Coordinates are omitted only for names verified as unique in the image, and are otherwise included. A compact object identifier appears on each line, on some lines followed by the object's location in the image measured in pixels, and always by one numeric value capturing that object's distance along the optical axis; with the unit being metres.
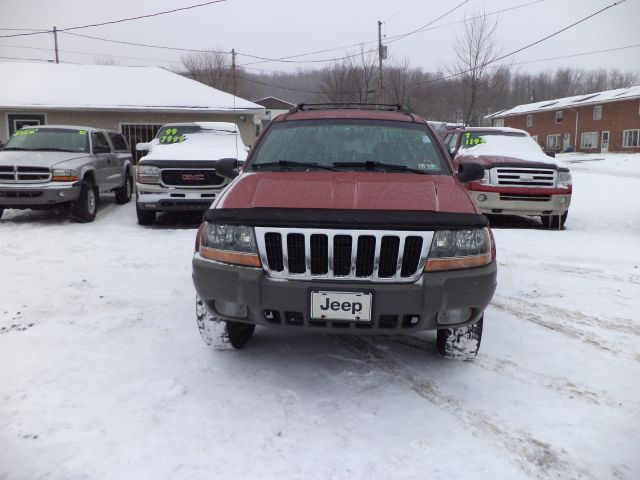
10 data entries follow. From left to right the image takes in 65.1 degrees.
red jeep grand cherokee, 2.71
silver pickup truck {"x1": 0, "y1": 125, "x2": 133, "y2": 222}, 8.49
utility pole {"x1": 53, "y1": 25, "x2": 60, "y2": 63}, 41.54
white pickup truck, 8.55
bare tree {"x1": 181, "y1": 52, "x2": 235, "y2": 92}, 57.41
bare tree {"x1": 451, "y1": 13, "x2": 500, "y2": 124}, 30.17
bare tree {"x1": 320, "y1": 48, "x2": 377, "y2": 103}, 42.03
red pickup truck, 8.72
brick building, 38.02
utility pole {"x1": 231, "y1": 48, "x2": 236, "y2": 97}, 42.53
